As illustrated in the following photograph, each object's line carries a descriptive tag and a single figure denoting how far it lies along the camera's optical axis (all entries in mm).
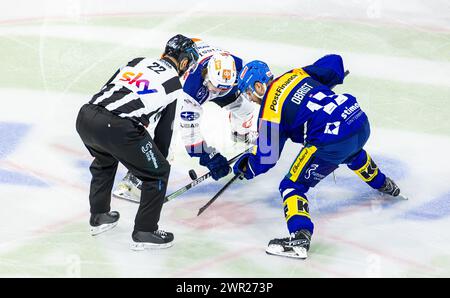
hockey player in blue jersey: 11201
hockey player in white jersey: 12492
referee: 10812
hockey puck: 12578
